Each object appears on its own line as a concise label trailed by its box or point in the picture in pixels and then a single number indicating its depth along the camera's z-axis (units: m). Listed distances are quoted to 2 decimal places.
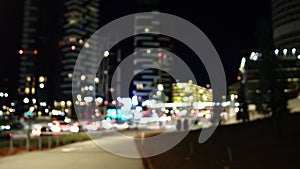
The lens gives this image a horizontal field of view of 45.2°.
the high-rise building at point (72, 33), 157.48
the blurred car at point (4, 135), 28.43
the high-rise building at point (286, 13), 93.56
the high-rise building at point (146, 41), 142.00
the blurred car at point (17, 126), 42.66
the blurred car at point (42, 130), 33.40
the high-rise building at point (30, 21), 146.88
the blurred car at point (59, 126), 38.84
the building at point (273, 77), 17.66
